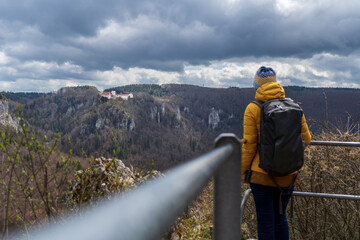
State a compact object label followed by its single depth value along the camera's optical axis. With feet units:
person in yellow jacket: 8.07
